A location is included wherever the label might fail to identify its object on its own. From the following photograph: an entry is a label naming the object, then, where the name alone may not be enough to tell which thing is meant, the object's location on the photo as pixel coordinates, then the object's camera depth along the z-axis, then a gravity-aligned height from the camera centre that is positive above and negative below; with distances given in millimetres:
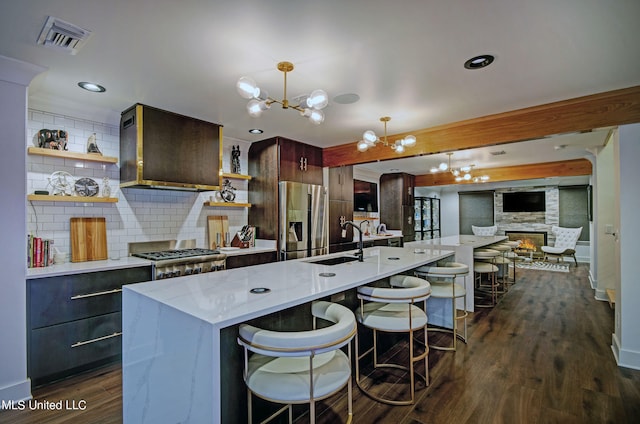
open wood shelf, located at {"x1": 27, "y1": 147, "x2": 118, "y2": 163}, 2798 +559
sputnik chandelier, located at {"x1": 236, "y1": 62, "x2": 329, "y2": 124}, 1944 +750
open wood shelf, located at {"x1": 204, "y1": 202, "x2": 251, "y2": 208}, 4011 +103
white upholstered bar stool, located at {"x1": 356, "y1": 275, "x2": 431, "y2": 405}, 2074 -764
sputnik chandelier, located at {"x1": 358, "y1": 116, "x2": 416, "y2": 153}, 2959 +708
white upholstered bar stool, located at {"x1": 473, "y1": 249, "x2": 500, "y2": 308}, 4281 -807
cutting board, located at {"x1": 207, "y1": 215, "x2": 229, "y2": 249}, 4117 -208
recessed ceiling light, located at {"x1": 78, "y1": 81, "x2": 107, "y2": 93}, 2600 +1086
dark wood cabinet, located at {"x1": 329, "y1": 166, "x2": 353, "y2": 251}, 5328 +161
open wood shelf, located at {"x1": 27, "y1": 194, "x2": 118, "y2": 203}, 2754 +136
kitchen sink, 2725 -450
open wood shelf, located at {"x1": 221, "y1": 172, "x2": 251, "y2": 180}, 4143 +492
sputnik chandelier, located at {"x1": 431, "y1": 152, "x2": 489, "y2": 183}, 5305 +718
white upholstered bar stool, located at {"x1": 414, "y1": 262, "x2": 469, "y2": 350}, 2772 -727
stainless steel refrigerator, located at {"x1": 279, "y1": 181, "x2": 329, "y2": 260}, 4277 -125
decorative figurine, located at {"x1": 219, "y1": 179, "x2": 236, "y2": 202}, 4250 +275
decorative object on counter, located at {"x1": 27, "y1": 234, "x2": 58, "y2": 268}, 2666 -337
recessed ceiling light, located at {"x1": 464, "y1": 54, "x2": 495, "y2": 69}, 2184 +1082
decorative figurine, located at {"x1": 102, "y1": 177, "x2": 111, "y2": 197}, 3223 +258
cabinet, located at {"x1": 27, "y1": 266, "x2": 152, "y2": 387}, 2377 -907
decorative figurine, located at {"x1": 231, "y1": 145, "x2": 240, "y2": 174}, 4383 +722
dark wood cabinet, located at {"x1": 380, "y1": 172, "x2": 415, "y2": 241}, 7855 +224
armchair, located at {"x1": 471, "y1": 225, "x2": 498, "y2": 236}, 9695 -635
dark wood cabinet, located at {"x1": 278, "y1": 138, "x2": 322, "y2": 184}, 4395 +743
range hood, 3088 +665
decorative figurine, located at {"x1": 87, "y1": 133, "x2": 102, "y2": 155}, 3178 +693
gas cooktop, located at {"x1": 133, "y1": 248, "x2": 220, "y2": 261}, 3158 -456
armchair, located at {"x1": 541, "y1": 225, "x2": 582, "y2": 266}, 7887 -913
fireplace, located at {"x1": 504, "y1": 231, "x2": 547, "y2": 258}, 9125 -960
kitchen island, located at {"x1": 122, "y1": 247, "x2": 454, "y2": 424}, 1263 -553
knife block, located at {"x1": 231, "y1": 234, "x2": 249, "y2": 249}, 4258 -432
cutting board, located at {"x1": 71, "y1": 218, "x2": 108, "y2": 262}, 3033 -267
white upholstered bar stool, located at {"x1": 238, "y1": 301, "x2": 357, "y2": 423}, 1304 -770
